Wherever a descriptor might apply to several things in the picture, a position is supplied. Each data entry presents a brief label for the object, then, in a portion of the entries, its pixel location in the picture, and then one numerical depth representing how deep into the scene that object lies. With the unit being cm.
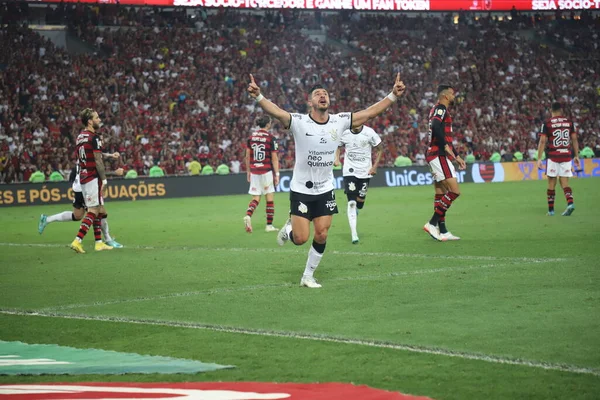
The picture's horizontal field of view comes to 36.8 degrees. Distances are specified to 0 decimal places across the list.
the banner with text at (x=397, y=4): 4675
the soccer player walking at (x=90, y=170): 1608
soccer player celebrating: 1145
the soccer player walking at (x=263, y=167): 2030
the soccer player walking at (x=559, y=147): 2116
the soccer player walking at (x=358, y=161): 1738
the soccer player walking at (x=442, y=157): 1650
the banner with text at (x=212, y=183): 3203
